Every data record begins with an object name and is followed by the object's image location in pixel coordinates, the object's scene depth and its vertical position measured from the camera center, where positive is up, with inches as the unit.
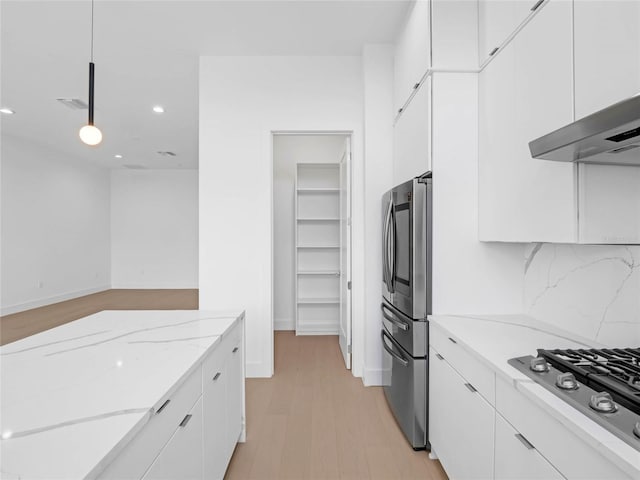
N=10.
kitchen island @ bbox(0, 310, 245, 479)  30.5 -17.7
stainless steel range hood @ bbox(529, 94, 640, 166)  36.9 +13.0
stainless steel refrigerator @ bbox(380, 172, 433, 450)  83.1 -14.6
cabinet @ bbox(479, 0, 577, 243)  56.1 +21.6
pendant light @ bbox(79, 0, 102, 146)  75.7 +24.7
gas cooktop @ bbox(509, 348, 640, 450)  35.7 -17.2
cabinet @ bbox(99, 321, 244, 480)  37.2 -26.5
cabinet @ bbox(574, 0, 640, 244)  44.9 +21.3
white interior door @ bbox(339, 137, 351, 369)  133.9 -4.5
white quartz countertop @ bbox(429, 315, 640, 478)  32.6 -18.7
